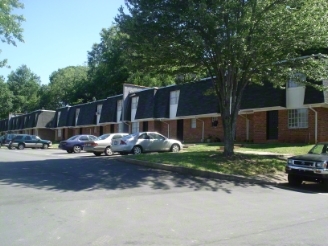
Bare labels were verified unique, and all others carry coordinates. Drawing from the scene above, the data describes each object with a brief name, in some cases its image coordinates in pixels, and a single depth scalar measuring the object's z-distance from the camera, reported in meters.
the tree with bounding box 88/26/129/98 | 60.34
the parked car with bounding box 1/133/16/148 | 43.20
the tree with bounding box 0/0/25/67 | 18.88
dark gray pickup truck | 12.38
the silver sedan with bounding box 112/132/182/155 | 22.06
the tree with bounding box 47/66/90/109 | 68.94
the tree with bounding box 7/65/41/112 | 87.44
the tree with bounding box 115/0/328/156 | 14.93
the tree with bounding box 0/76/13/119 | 81.12
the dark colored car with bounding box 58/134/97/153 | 29.08
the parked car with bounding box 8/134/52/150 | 40.12
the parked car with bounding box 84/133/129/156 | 23.67
